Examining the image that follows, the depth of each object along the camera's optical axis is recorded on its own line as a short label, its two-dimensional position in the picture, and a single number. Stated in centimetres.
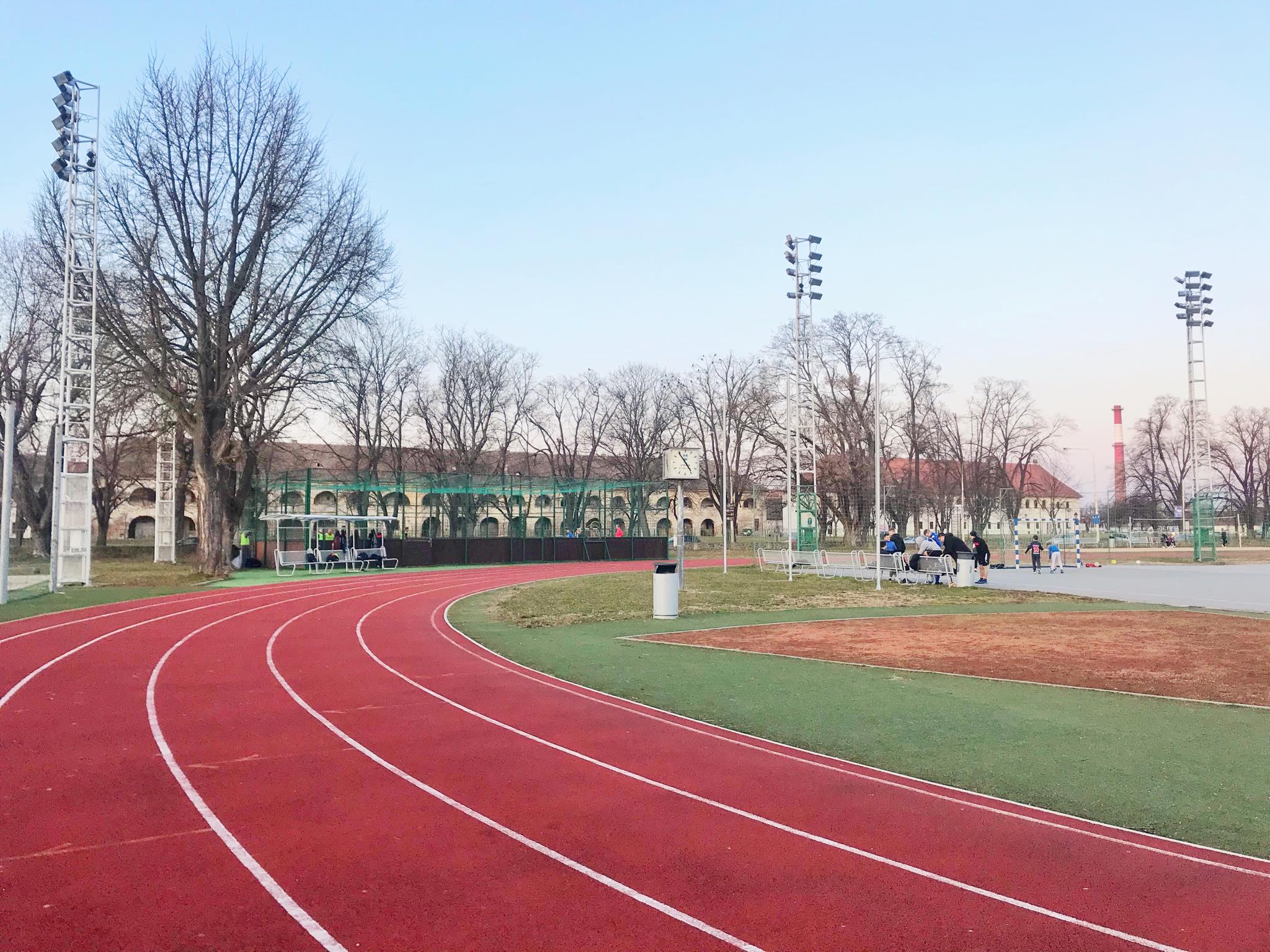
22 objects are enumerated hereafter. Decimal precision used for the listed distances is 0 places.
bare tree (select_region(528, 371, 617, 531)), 6562
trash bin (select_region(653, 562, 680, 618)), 1644
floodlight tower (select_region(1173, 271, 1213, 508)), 4003
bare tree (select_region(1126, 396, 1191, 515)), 7694
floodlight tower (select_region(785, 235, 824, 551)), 2811
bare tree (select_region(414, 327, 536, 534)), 5812
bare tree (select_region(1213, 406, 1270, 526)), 7725
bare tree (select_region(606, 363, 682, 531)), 6619
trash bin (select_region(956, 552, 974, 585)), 2314
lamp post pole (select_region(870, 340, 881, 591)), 2073
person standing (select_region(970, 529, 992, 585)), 2586
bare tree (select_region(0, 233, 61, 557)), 3722
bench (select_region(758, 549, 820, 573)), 2723
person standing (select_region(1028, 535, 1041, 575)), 3059
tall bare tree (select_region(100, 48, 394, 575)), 2677
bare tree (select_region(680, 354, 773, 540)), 5947
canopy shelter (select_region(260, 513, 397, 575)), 3048
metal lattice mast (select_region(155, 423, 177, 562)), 3825
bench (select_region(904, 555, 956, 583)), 2355
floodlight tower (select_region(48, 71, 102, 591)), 2341
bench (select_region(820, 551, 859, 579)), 2759
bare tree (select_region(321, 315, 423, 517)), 5075
